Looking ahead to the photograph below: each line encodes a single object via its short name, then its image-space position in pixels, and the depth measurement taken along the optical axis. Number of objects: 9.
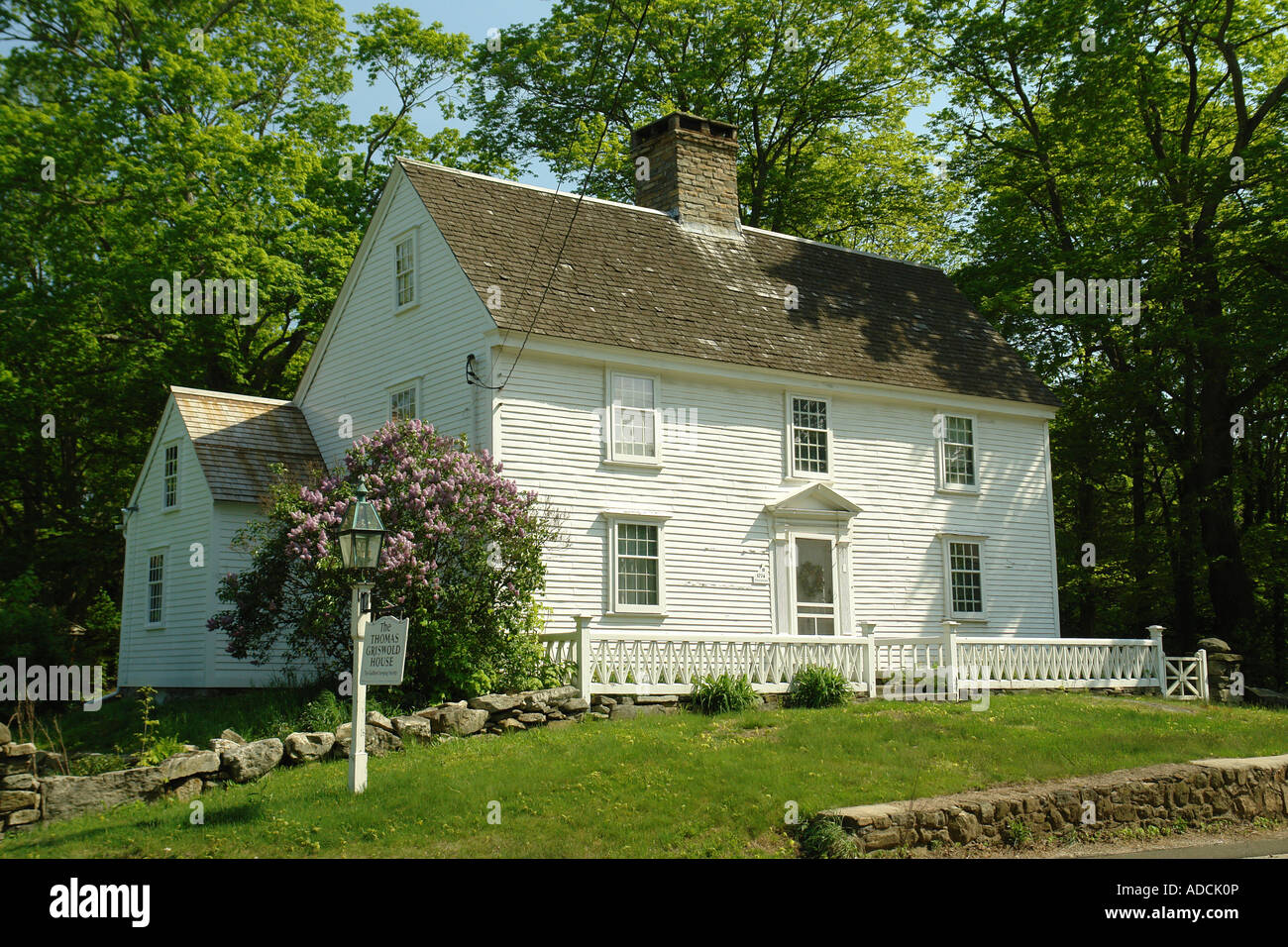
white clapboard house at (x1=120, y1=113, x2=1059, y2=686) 20.36
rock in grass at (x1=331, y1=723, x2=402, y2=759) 13.96
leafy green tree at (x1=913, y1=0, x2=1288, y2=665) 28.02
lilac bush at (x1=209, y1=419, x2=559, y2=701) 16.27
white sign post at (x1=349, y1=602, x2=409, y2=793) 12.08
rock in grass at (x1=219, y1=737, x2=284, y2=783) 12.87
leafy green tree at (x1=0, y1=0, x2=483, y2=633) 28.27
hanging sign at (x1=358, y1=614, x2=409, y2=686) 12.15
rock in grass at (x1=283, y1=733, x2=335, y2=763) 13.53
